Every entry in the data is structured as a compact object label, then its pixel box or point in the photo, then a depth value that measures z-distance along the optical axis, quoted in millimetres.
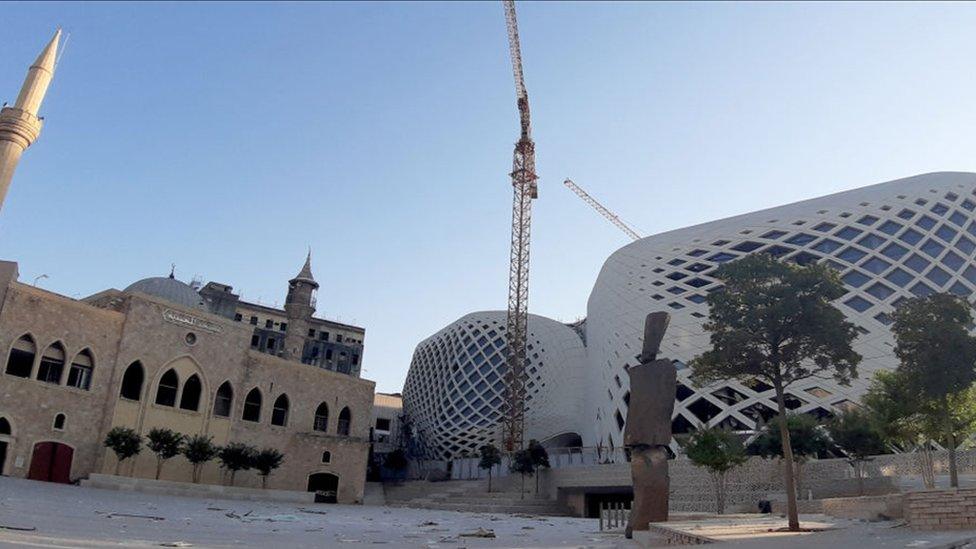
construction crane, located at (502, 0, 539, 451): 50156
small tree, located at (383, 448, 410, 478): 51188
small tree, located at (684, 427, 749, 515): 22859
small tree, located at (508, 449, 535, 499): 36062
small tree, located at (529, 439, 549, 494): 36125
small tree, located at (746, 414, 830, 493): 24734
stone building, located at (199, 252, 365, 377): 58062
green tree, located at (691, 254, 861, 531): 13695
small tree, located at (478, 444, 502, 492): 38875
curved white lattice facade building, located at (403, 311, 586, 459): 51312
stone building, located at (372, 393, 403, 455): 66562
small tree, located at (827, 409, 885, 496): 23234
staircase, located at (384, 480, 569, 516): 31905
